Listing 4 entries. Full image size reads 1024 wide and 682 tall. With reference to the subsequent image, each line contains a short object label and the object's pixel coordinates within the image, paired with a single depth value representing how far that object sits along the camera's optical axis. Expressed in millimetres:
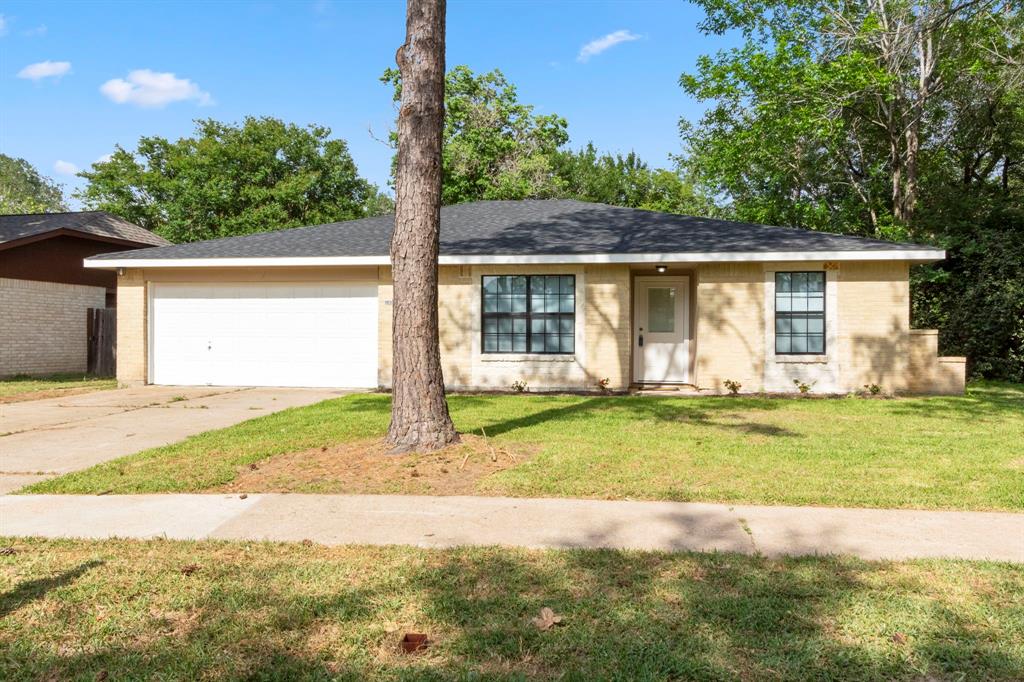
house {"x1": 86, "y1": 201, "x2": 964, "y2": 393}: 13203
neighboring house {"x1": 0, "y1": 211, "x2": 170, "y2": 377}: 17984
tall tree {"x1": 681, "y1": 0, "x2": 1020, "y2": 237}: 19016
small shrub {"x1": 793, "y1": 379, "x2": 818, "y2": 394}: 13266
